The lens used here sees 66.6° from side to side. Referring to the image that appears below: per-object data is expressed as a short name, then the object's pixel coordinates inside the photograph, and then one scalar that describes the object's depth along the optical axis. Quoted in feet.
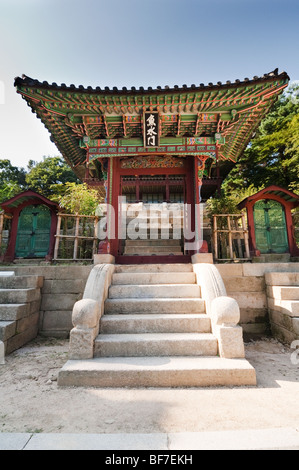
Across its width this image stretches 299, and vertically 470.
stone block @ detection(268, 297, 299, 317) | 13.69
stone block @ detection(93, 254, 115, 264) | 20.03
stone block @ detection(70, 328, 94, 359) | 10.70
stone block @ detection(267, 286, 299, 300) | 14.67
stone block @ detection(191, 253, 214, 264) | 19.21
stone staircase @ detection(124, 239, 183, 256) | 28.47
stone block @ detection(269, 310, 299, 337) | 13.37
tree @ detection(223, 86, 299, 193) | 43.34
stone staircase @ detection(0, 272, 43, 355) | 13.44
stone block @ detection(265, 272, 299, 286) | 16.14
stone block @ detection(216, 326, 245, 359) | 10.67
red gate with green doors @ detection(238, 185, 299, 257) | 21.74
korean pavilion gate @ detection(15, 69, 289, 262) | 19.35
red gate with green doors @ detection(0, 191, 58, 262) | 22.76
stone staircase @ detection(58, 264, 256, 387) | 9.57
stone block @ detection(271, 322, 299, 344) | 13.65
